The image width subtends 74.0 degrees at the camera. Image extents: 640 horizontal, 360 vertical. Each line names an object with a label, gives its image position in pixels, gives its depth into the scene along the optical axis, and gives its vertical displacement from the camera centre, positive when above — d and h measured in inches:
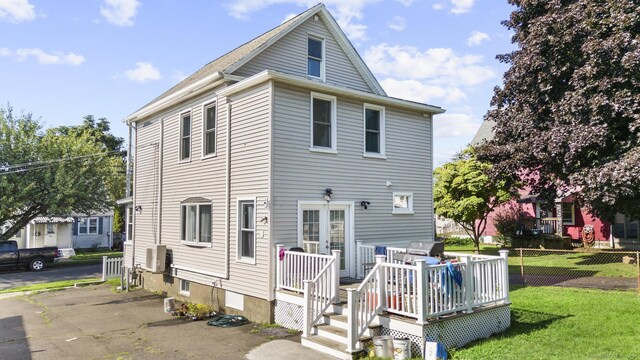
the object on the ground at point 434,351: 265.7 -88.3
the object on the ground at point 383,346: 275.1 -87.7
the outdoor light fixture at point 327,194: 412.7 +16.2
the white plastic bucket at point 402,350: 269.9 -88.4
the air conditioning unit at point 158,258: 513.7 -56.7
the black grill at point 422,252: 359.6 -35.7
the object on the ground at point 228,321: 378.3 -99.1
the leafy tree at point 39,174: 874.5 +80.9
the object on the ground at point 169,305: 436.5 -96.9
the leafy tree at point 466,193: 807.7 +35.2
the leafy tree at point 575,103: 453.4 +129.3
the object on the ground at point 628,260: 647.6 -76.2
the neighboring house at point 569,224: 855.1 -27.9
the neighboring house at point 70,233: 1290.6 -68.2
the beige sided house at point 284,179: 377.4 +34.1
